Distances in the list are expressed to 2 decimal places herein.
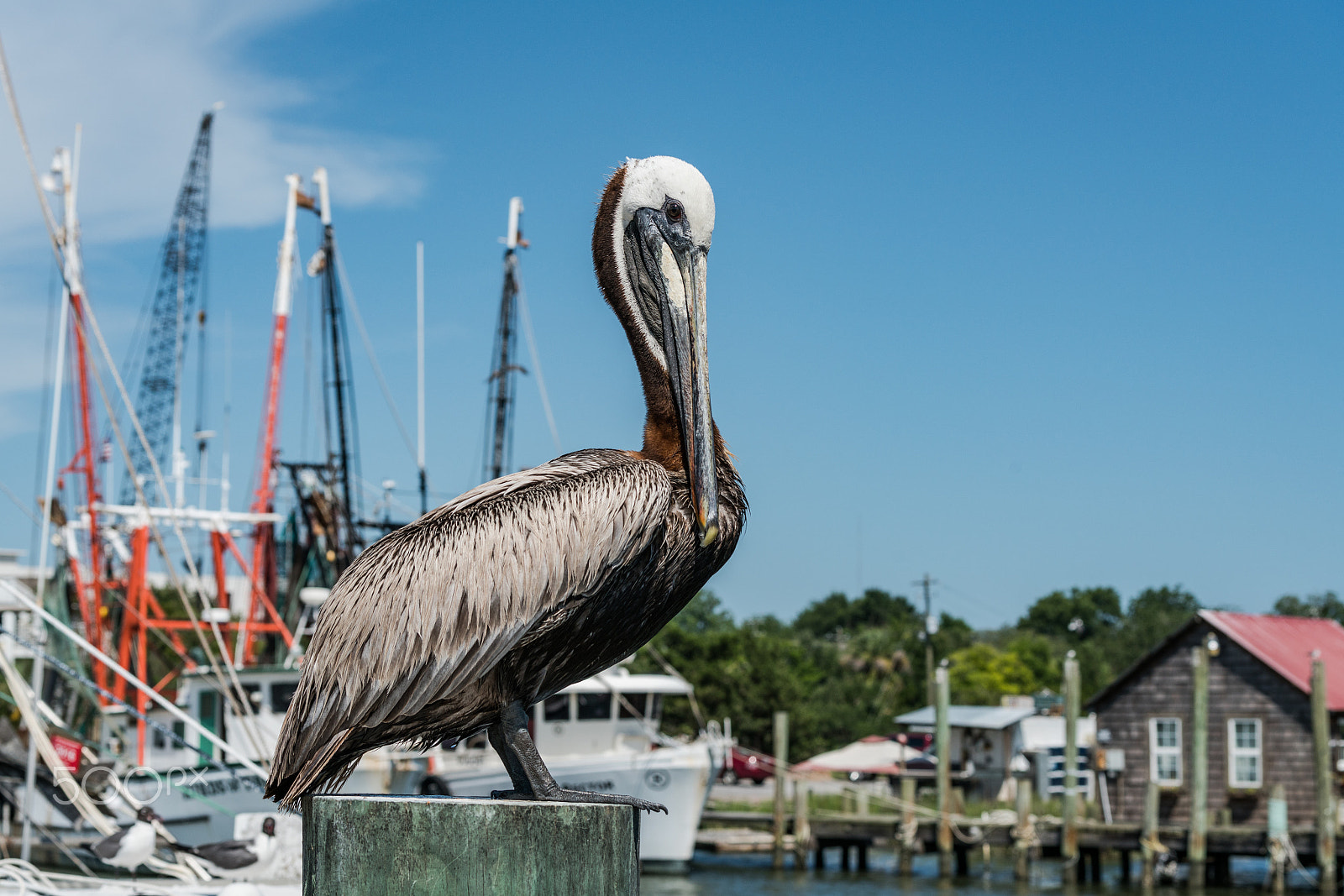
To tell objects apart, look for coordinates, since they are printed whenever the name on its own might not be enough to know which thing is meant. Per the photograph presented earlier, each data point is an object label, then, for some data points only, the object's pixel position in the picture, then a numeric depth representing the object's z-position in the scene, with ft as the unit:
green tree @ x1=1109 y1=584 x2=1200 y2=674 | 234.56
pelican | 11.57
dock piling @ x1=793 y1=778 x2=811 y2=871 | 98.78
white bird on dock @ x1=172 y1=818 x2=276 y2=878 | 35.09
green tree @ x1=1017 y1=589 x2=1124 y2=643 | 329.93
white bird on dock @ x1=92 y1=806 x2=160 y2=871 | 33.88
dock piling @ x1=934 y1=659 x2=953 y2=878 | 94.58
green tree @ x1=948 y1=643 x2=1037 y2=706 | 198.49
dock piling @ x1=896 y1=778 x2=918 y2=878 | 94.84
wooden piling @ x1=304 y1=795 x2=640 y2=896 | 10.43
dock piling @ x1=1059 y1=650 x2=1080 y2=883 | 90.43
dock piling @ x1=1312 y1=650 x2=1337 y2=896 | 81.82
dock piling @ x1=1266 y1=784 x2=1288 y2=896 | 83.92
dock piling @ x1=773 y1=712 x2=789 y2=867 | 100.78
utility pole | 159.69
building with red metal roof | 98.84
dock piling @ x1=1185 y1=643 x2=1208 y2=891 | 85.66
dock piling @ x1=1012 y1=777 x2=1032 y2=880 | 90.22
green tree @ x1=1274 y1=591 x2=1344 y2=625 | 313.73
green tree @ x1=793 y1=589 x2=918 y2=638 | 320.91
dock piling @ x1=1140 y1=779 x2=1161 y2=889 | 87.51
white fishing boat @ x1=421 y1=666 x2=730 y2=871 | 89.71
